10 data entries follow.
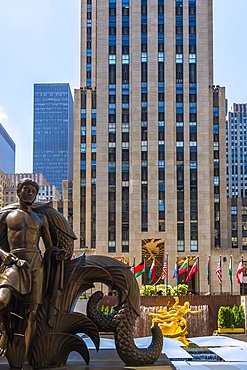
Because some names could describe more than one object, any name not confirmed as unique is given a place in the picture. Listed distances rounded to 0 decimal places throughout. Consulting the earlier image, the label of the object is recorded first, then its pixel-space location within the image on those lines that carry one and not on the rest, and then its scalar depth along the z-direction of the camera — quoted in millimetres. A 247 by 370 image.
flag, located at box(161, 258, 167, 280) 44338
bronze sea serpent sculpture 10867
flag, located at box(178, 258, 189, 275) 46031
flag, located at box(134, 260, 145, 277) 42122
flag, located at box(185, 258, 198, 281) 43241
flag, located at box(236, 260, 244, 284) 39775
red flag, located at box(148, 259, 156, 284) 44500
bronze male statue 10391
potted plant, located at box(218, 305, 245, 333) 35562
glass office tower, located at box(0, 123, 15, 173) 185750
